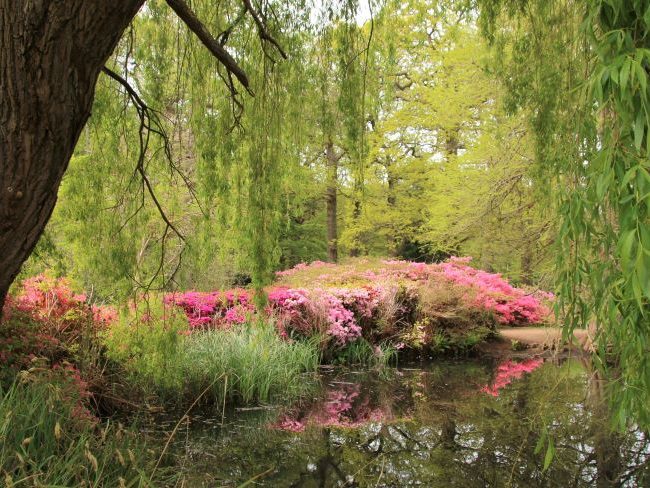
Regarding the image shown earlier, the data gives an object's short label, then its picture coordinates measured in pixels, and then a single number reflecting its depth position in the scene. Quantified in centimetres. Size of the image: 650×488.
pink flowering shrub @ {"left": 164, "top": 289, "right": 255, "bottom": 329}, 687
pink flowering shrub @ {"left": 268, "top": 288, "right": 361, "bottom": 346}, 749
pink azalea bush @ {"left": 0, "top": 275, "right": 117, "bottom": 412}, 387
